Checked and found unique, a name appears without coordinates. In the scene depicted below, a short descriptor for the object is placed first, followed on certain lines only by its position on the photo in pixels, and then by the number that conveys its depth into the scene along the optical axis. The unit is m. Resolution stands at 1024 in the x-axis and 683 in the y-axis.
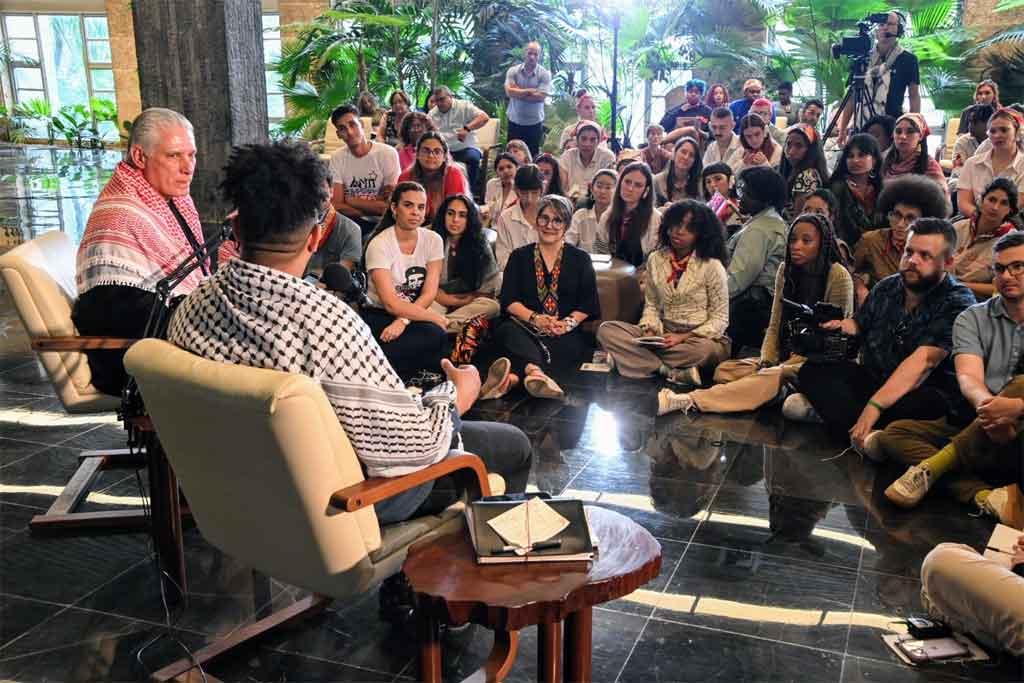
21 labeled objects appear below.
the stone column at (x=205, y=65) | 5.78
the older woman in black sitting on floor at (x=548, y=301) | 5.09
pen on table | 1.95
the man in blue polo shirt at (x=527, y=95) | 9.16
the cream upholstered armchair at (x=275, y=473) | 1.94
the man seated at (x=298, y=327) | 2.07
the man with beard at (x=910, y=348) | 3.88
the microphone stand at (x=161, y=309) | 2.60
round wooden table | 1.82
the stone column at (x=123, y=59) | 17.48
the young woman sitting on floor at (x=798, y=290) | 4.70
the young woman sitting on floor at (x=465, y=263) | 5.47
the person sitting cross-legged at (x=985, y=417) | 3.39
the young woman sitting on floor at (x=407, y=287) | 4.98
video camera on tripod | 7.40
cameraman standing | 7.33
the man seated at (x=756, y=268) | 5.42
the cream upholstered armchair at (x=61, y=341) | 3.06
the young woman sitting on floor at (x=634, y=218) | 5.92
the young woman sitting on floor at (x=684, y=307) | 5.04
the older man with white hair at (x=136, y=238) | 3.02
